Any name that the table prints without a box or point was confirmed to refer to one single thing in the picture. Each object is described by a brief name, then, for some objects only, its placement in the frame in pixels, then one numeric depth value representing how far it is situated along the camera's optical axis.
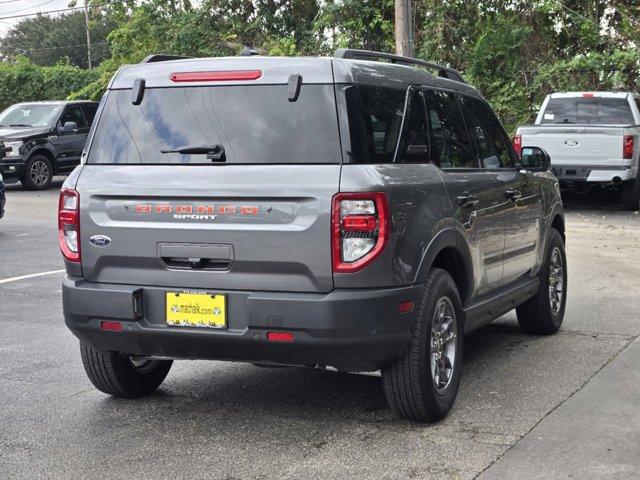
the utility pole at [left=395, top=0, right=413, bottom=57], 17.23
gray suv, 4.70
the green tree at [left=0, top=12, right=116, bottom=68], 81.25
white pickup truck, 16.05
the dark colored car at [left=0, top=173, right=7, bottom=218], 13.45
